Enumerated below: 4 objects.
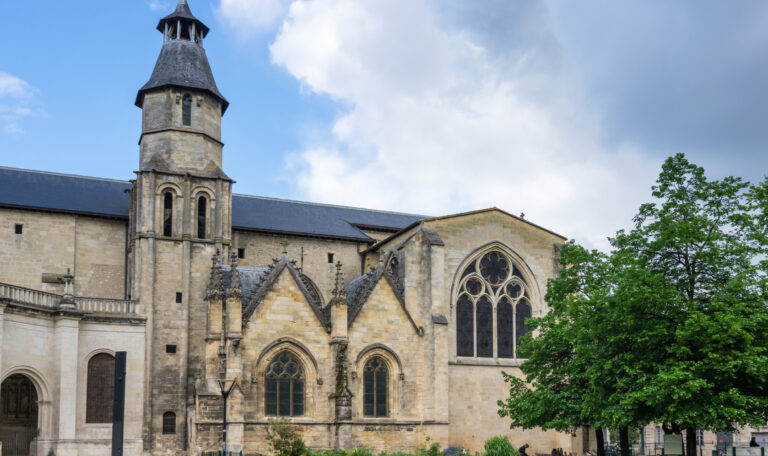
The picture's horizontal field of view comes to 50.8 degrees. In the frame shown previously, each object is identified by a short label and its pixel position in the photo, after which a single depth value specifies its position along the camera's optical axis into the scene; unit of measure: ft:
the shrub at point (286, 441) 97.25
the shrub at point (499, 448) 87.71
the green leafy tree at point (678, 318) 75.77
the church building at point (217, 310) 108.37
